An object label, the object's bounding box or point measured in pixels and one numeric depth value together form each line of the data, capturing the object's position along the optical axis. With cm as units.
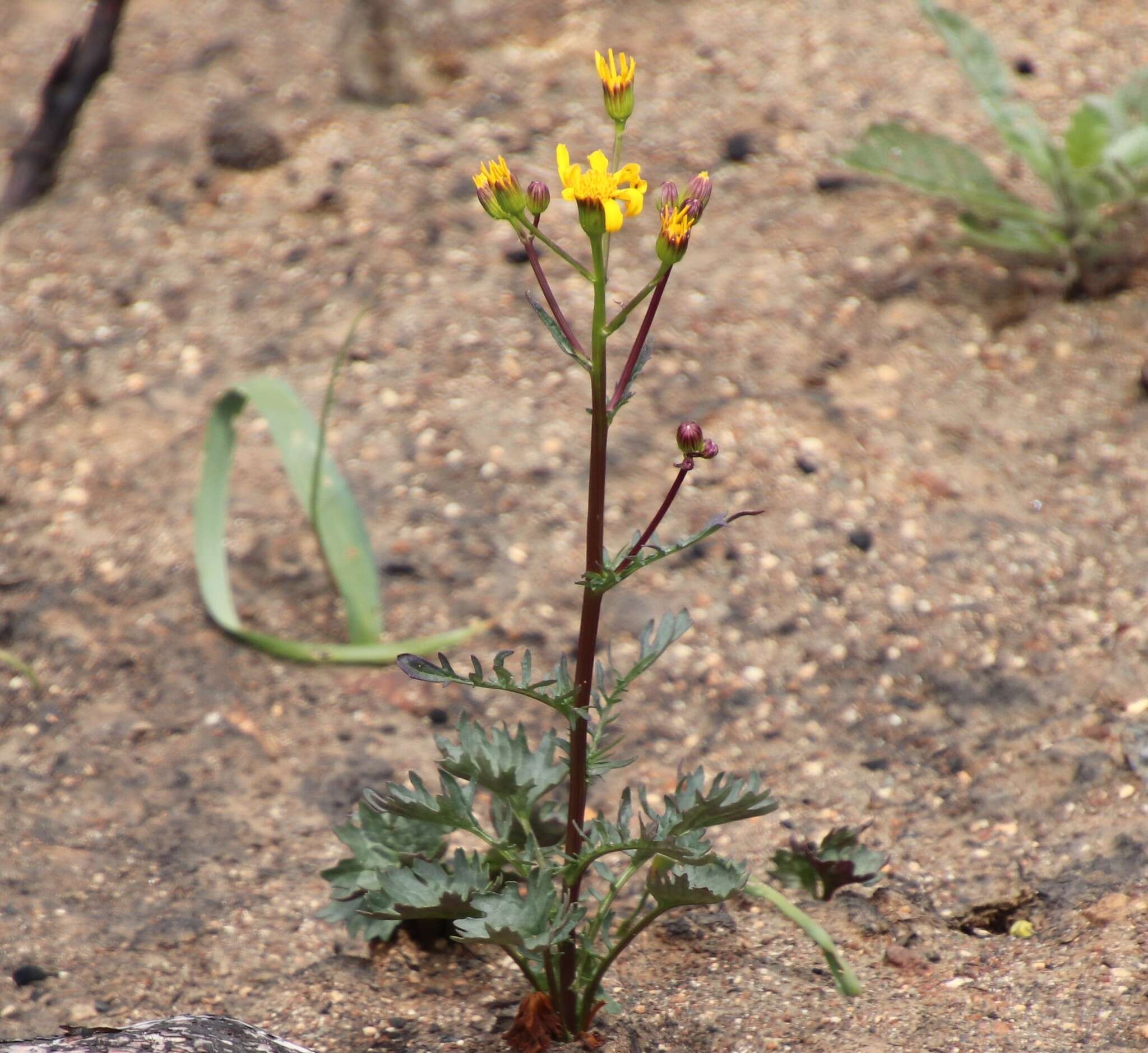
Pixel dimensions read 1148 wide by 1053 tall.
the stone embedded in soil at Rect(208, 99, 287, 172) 643
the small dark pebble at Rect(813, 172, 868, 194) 596
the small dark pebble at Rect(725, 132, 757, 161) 611
